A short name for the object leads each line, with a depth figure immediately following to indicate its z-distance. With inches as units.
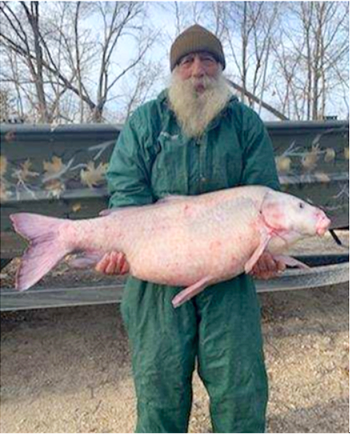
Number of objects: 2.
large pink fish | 67.2
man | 75.7
